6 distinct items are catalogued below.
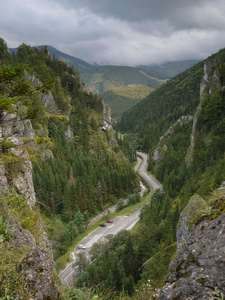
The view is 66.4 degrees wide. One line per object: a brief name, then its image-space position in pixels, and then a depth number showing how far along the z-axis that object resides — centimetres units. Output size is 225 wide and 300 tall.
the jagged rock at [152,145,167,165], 10511
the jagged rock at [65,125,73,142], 8701
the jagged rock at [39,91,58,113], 8038
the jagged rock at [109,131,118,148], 10509
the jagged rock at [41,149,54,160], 6938
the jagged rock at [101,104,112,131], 10871
